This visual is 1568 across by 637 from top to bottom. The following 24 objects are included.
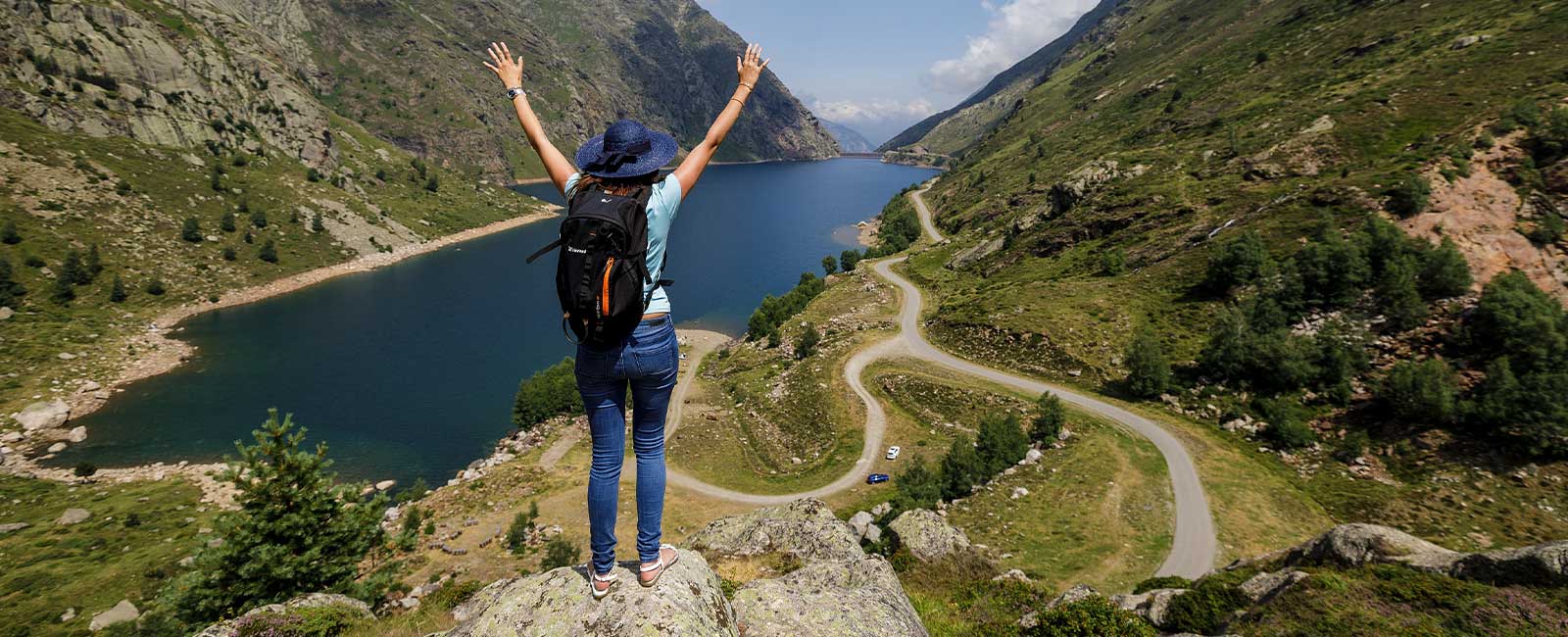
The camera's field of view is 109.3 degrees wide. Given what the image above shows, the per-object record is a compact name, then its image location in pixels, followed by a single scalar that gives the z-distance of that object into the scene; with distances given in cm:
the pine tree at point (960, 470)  3052
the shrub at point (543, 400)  4900
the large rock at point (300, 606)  802
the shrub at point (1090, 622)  963
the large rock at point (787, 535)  1130
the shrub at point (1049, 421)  3484
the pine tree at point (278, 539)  1406
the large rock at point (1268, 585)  1020
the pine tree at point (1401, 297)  3331
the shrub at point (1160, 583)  1433
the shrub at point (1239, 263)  4453
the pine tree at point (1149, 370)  3875
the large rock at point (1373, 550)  1055
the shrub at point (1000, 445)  3212
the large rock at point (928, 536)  1734
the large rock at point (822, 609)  692
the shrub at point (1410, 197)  4056
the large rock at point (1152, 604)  1100
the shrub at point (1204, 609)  1012
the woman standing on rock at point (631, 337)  459
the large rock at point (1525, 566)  864
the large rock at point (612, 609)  544
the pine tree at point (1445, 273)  3328
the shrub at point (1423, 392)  2731
